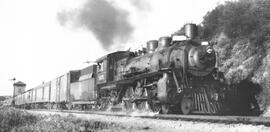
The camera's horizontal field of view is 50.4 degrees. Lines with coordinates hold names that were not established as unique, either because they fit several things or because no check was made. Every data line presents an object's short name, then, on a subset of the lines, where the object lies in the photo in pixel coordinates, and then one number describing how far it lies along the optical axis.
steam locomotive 10.78
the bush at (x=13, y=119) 7.48
